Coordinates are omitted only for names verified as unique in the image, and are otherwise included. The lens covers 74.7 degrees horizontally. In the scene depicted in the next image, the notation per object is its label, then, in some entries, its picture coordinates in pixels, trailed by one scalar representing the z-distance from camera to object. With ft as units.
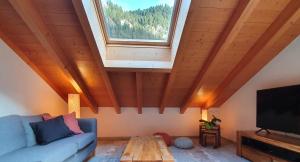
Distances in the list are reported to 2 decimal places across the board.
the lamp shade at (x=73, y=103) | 13.34
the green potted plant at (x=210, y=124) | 13.56
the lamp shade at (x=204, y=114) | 15.96
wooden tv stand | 8.11
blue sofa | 6.38
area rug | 10.59
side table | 13.16
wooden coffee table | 7.09
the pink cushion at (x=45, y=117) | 9.96
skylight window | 9.75
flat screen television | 8.59
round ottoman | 12.82
